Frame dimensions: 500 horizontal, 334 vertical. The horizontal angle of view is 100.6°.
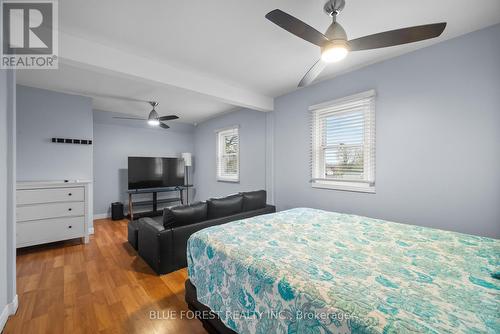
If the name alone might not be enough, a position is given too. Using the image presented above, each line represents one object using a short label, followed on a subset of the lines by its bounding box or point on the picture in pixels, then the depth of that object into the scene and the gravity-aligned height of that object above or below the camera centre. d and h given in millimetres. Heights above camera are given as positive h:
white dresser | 2967 -698
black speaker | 4852 -1063
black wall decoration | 3584 +441
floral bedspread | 808 -569
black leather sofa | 2377 -736
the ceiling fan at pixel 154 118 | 4043 +950
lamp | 5980 +186
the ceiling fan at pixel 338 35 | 1405 +954
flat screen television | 5051 -180
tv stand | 5010 -948
